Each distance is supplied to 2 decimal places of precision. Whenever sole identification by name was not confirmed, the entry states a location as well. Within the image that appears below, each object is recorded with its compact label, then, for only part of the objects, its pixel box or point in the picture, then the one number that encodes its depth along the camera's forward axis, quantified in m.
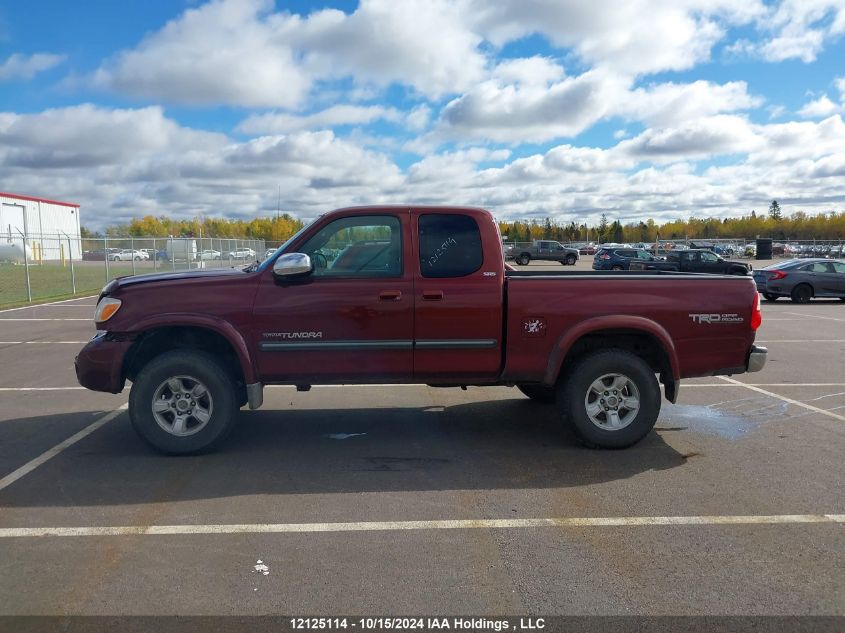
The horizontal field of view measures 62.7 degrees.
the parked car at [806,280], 21.33
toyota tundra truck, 5.59
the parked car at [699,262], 30.78
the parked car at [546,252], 51.88
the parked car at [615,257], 37.91
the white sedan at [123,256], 60.83
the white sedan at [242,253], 44.33
